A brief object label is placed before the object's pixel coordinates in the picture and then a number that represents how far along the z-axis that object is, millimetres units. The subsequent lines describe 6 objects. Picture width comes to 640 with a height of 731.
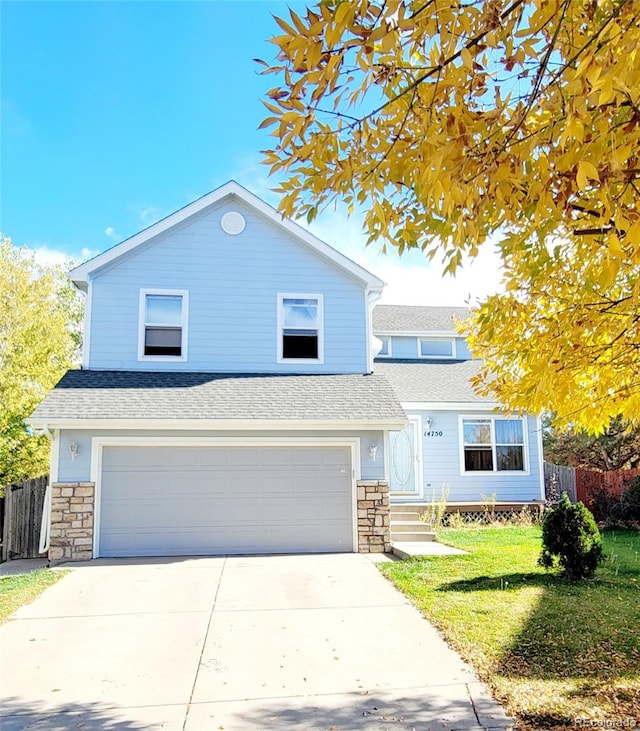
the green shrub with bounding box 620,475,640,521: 14172
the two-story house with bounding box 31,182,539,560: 10250
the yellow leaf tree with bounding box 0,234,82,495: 15648
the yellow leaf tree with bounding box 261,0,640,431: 2455
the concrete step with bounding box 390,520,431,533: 11664
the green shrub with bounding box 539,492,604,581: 7590
